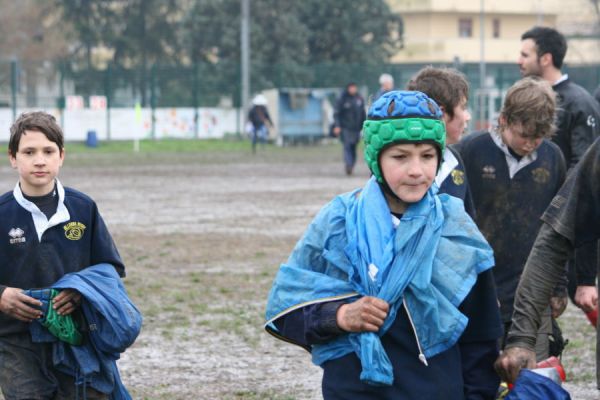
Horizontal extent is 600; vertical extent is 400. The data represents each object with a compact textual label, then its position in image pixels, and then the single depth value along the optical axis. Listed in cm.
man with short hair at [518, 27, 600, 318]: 740
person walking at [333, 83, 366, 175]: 2512
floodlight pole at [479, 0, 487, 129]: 4472
